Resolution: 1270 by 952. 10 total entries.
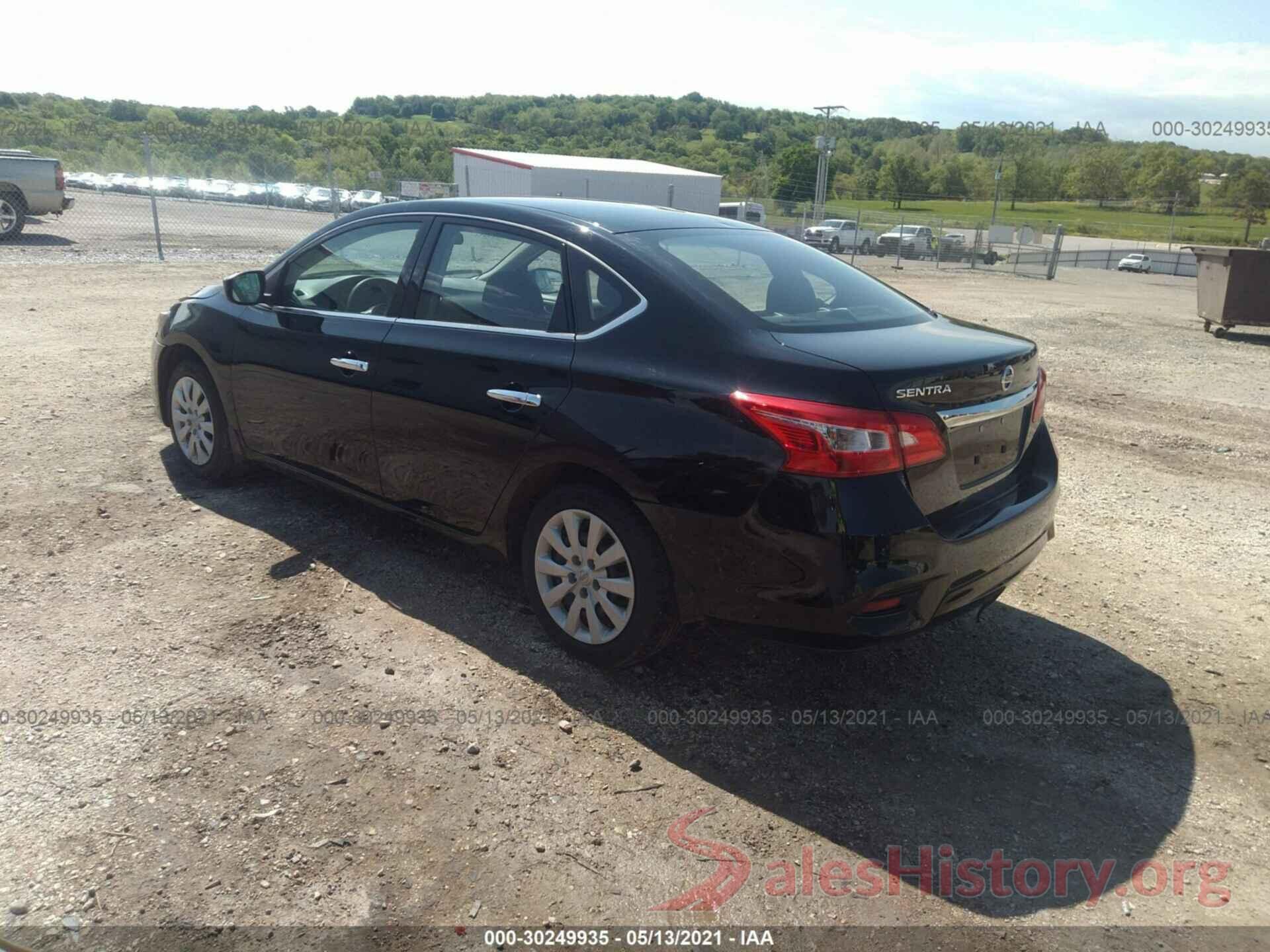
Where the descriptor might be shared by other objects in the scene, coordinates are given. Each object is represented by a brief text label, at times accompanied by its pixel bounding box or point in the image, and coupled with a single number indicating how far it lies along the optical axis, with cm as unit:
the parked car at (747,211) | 3559
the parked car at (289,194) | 3647
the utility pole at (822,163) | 3522
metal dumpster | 1320
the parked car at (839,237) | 3712
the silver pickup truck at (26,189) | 1856
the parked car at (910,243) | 3775
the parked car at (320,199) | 3497
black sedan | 291
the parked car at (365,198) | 3289
